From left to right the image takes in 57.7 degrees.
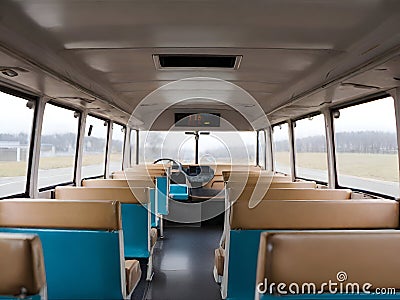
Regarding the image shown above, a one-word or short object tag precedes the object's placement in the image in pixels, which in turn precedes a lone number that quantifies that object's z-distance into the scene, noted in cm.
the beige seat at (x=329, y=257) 135
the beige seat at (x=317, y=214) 248
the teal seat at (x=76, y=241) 235
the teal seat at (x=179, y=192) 691
